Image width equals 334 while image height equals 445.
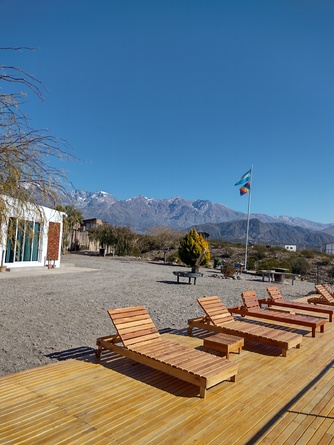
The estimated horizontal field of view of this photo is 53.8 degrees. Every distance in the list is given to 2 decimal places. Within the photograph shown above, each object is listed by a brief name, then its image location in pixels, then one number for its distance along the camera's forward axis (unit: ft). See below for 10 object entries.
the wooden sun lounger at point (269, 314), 20.38
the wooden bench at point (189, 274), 46.44
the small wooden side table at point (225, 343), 14.90
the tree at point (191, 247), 64.42
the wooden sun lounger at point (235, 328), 16.30
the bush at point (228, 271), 58.39
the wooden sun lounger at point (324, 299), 30.35
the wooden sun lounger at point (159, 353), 11.46
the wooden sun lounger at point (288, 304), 25.63
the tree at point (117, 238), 101.35
